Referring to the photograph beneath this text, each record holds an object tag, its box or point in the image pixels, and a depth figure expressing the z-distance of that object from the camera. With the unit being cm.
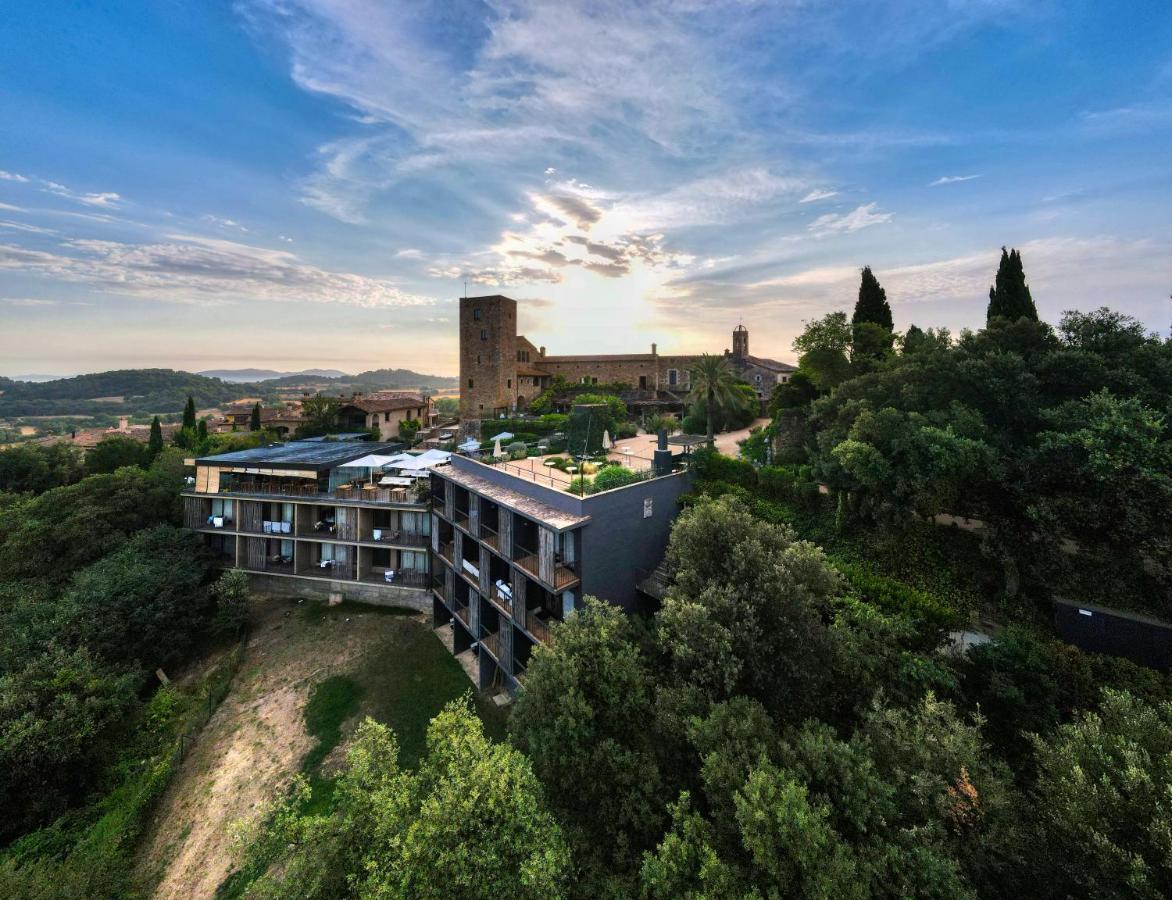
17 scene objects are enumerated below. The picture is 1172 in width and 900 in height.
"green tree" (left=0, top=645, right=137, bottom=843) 1434
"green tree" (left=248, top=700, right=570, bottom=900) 731
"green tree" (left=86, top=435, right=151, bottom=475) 3415
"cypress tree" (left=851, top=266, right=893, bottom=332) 2795
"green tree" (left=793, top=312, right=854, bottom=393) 2281
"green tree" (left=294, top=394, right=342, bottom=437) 4297
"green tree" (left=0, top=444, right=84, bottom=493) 3177
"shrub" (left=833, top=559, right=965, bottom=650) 1161
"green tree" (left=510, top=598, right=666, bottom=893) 917
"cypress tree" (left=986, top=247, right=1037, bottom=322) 2294
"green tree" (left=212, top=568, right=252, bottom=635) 2186
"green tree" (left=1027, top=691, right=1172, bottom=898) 570
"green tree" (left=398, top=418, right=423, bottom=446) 4518
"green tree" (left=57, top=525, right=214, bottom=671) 1888
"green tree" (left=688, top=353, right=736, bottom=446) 2738
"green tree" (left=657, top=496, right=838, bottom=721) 1000
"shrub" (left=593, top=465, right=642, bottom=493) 1536
